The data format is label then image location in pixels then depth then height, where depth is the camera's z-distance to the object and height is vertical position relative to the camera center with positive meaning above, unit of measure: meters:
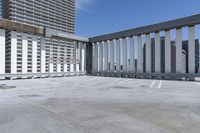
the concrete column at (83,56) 31.88 +2.69
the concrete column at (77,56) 30.84 +2.55
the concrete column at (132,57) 26.03 +1.99
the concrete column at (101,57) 30.80 +2.37
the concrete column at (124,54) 26.97 +2.56
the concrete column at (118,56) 27.86 +2.24
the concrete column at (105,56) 29.81 +2.50
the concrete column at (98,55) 31.50 +2.89
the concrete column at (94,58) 32.00 +2.22
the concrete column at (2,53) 20.89 +2.27
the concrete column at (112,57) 28.77 +2.10
